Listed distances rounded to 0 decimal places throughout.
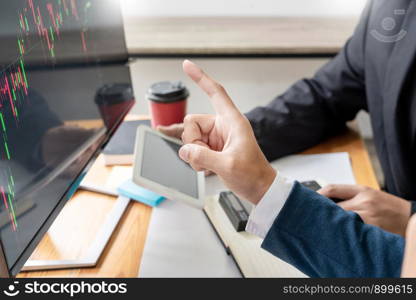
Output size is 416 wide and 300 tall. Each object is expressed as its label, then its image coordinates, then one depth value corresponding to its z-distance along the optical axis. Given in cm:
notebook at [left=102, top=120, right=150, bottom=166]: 108
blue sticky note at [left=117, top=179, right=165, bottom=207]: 94
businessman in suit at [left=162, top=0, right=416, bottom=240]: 111
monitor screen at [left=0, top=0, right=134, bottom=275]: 60
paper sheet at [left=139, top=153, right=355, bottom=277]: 77
